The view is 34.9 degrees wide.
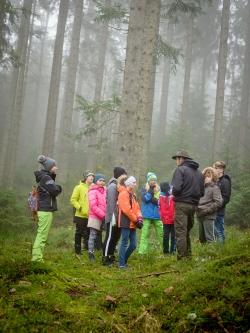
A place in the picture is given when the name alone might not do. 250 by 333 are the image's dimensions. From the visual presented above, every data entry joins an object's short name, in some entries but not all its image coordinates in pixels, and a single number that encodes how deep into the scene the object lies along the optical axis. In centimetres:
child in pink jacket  917
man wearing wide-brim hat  773
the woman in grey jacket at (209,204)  896
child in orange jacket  806
